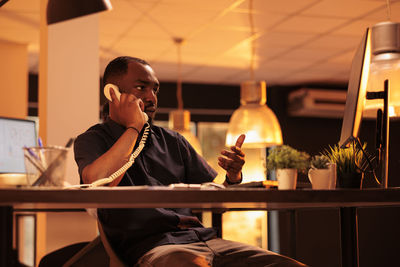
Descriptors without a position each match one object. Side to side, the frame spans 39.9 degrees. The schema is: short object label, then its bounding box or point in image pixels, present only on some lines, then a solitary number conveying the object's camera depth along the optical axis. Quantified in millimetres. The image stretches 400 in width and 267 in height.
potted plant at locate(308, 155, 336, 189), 1570
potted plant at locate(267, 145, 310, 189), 1533
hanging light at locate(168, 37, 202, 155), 5105
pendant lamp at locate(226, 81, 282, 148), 4293
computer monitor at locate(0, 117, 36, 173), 3068
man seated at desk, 1718
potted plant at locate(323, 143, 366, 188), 1664
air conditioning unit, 8367
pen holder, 1326
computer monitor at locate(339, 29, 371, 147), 1718
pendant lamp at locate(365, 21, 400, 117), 2039
